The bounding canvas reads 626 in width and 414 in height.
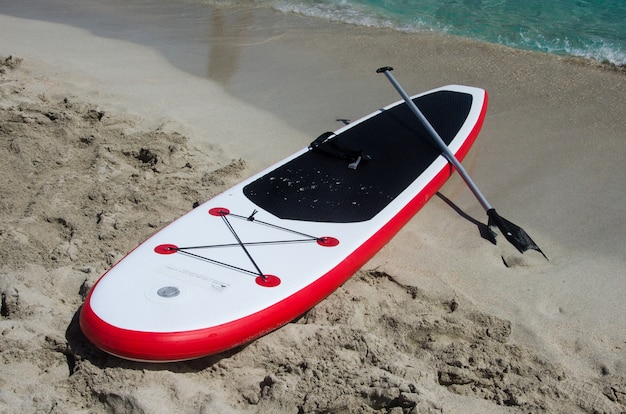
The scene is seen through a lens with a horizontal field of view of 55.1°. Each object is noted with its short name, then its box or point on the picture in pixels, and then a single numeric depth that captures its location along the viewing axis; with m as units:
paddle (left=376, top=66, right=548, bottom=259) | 3.57
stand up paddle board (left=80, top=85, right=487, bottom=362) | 2.57
